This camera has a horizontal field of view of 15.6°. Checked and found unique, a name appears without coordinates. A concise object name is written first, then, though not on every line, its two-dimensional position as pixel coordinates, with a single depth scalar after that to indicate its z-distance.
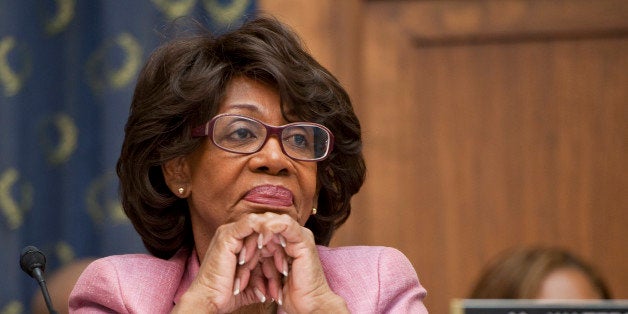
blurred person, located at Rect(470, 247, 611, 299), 5.54
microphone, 4.18
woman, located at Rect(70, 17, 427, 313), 4.17
